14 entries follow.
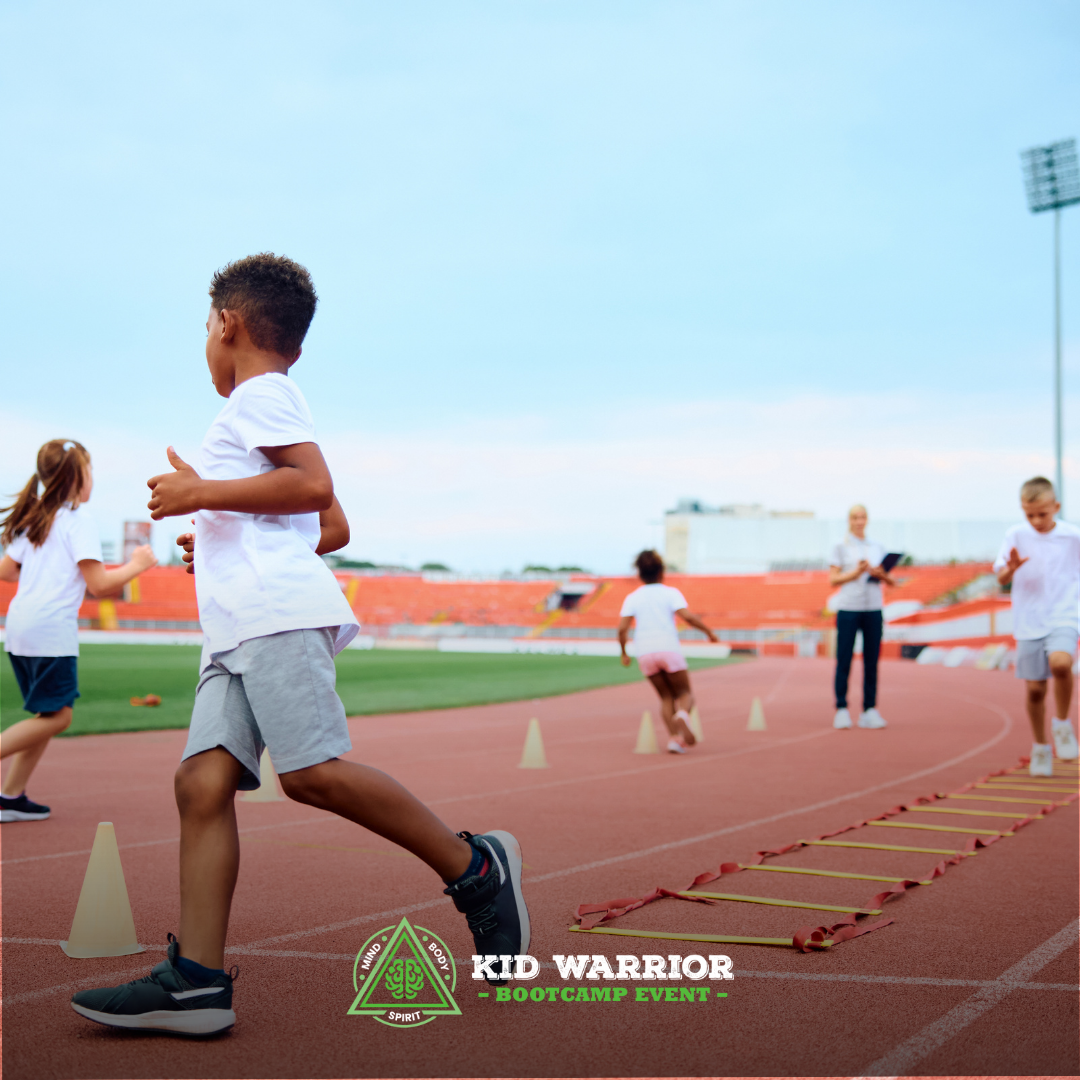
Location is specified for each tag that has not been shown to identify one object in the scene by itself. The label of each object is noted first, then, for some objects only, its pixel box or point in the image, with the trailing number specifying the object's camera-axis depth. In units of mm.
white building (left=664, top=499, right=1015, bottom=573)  90688
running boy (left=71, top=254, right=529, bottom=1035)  2787
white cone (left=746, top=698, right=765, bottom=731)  12594
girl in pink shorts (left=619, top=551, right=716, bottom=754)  10188
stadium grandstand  46719
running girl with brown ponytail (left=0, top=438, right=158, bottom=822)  5754
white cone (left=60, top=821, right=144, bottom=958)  3551
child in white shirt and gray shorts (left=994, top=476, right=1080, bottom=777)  7988
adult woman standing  11766
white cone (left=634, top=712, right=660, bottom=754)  10391
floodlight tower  37656
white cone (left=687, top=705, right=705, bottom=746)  10984
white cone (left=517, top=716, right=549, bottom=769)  9258
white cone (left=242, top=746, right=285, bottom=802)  7293
